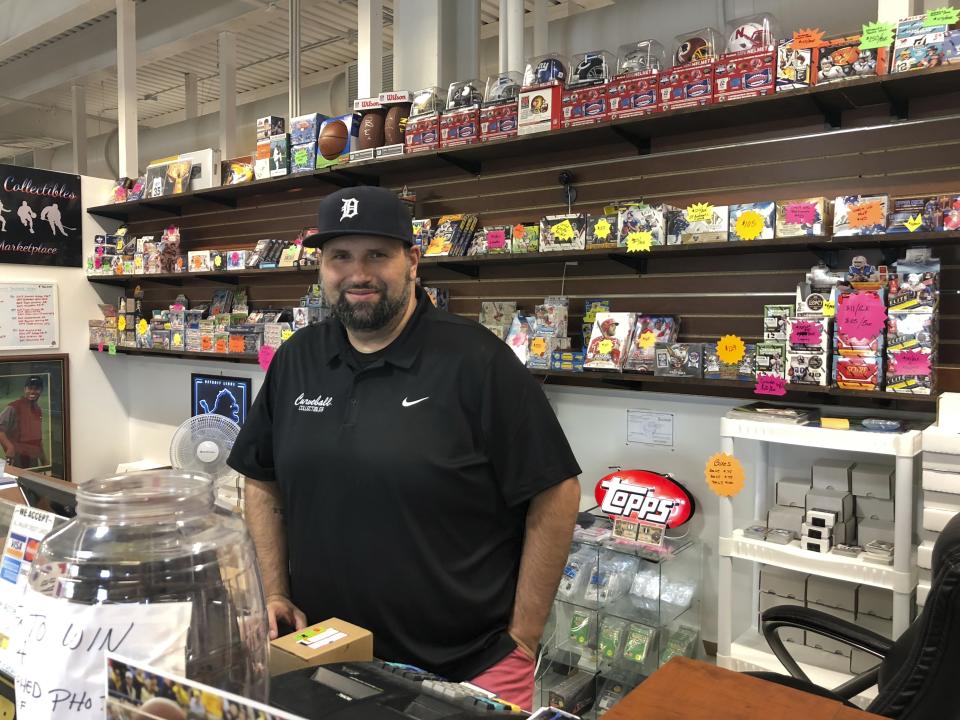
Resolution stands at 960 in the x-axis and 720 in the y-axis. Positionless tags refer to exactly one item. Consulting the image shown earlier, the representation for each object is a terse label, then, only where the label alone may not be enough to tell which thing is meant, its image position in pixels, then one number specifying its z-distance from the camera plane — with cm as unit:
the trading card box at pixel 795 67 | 256
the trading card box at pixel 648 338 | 303
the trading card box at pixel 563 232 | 316
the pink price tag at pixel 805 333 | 258
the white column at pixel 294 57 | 499
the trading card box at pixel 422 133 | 354
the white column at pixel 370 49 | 407
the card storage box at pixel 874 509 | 263
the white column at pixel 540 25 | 430
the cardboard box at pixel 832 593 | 270
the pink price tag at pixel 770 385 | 267
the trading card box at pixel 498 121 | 330
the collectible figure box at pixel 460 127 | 341
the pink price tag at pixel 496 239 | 339
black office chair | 130
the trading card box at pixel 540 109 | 316
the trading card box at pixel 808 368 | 258
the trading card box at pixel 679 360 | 290
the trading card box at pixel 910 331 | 241
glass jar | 76
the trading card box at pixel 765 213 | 272
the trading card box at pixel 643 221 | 294
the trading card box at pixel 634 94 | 294
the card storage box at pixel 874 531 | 259
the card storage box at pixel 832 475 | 273
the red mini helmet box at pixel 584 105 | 308
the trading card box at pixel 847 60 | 245
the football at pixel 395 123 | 372
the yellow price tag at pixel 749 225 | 274
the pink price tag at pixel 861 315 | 248
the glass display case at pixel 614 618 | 305
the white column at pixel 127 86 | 530
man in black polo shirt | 171
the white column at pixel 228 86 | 589
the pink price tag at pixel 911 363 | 241
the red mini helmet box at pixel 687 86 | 280
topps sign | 313
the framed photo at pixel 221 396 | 495
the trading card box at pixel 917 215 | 243
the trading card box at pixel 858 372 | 250
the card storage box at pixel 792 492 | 278
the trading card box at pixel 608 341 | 309
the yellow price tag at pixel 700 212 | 284
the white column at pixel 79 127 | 855
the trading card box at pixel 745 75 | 265
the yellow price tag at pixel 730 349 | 279
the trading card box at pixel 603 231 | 309
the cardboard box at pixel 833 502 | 266
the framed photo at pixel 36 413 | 513
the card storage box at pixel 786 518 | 274
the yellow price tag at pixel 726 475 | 280
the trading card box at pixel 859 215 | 250
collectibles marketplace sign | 510
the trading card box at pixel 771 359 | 269
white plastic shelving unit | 239
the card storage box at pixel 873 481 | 266
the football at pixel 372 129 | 381
